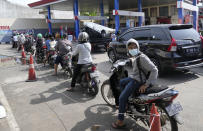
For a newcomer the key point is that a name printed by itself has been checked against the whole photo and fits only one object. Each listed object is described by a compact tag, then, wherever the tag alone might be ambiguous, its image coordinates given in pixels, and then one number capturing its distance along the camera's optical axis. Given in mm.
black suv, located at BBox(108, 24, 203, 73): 6195
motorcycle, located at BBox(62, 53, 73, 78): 7352
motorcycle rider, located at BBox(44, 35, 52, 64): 9443
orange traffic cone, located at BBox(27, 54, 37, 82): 7504
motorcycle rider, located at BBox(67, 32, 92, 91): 5539
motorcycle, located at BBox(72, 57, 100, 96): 5312
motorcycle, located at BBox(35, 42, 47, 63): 10639
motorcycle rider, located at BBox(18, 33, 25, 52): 17927
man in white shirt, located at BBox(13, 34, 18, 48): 22073
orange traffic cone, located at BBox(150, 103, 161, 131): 2669
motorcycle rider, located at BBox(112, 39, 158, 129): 3229
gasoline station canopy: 16545
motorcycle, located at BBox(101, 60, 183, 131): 3029
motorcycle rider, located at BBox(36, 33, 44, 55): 10867
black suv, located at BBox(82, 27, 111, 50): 14391
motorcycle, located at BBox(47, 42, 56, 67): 9177
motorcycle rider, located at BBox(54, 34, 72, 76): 7582
